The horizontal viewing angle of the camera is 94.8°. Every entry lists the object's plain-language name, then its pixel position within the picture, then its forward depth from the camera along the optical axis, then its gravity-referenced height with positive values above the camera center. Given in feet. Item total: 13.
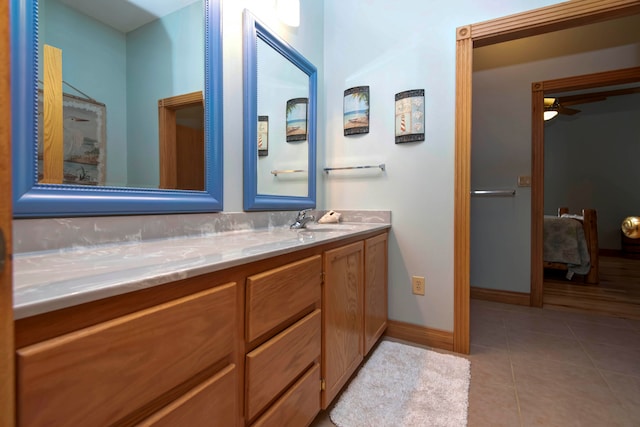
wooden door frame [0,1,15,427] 0.93 -0.04
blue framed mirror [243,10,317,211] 4.86 +1.69
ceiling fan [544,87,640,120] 13.75 +5.49
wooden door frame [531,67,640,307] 8.50 +1.51
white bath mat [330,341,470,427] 4.15 -2.94
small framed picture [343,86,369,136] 6.91 +2.36
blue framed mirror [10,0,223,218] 2.52 +1.10
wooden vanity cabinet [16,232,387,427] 1.41 -0.96
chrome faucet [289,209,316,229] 5.58 -0.23
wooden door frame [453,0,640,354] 5.65 +1.59
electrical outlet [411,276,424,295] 6.46 -1.68
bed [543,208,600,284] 11.20 -1.44
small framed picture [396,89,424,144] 6.30 +2.02
